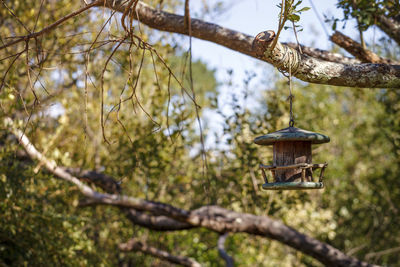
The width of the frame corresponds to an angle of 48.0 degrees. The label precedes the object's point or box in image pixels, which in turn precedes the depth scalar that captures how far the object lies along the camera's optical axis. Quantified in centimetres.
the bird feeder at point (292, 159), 235
